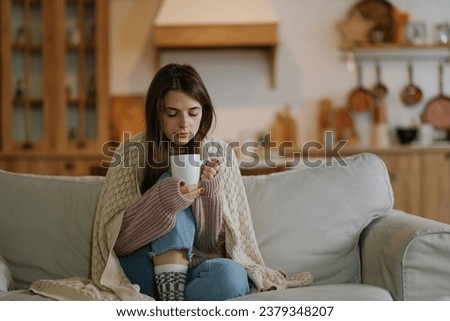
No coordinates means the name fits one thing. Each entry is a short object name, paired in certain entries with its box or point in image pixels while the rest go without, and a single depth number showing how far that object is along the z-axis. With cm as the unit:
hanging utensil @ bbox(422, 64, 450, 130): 503
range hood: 462
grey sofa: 207
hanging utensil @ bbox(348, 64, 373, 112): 498
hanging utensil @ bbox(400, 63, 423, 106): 502
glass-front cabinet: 468
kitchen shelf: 484
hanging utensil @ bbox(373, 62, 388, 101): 501
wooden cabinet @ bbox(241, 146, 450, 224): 454
